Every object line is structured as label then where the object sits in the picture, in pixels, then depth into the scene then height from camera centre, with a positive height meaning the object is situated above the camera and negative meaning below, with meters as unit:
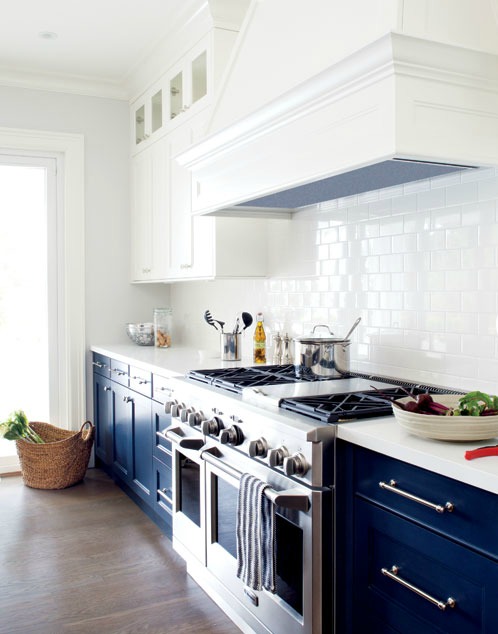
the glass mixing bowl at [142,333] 4.64 -0.29
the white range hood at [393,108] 1.82 +0.55
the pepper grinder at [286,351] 3.34 -0.30
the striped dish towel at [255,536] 2.17 -0.81
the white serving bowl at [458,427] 1.68 -0.34
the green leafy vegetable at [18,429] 4.32 -0.89
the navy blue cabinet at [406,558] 1.53 -0.68
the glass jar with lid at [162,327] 4.55 -0.24
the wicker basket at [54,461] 4.27 -1.09
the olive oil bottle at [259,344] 3.52 -0.28
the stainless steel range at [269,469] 2.02 -0.62
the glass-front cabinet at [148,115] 4.34 +1.19
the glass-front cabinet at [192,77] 3.61 +1.20
